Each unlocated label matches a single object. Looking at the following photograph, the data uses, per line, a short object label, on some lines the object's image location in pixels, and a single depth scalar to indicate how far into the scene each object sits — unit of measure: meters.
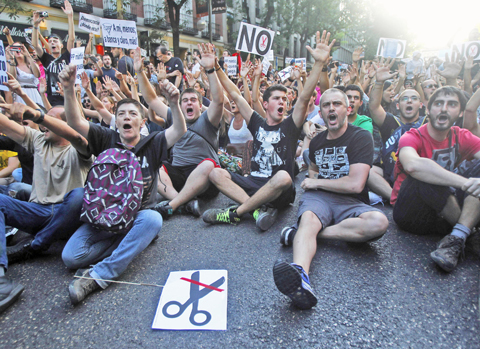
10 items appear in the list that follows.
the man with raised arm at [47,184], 2.69
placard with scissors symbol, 2.02
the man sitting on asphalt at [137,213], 2.44
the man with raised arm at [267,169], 3.43
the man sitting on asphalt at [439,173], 2.65
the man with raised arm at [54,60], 6.53
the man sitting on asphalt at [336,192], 2.64
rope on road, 2.46
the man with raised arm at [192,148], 3.83
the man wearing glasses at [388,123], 4.08
